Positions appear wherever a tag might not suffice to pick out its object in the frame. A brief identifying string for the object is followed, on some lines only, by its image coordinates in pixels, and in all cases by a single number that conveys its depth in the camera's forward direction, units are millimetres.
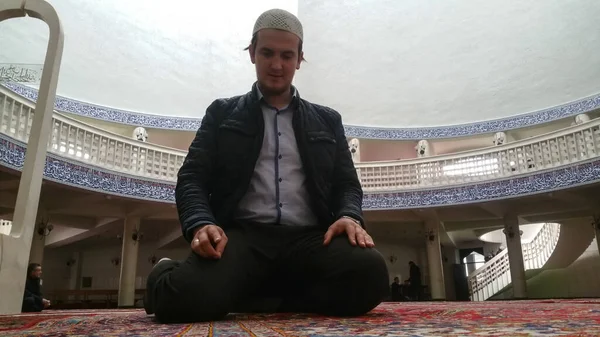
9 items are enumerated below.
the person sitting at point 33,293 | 4625
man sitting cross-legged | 1454
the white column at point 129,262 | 7770
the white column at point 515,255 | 8031
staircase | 10923
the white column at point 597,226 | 7801
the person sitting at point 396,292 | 9758
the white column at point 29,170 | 1983
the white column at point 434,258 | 8711
